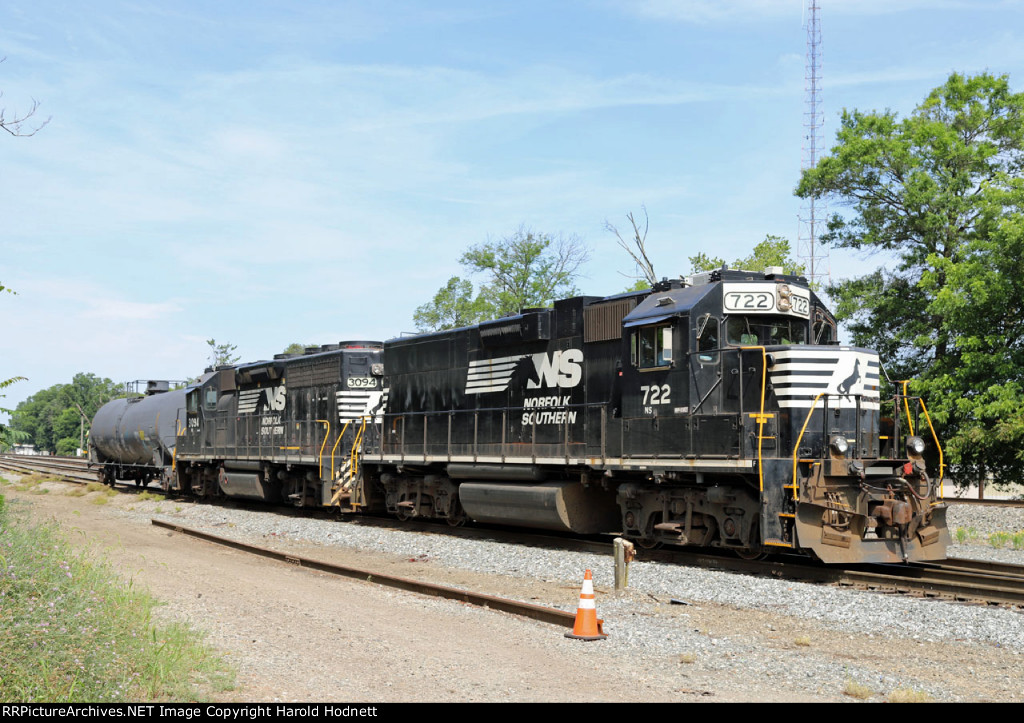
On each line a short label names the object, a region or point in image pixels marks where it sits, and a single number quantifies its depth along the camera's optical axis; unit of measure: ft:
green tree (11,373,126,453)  420.36
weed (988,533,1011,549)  53.06
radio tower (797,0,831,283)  153.38
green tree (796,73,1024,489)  65.82
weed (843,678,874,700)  21.63
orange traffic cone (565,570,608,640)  28.17
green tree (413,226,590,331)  154.10
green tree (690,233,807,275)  127.13
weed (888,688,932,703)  20.88
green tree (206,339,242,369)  253.94
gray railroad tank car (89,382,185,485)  104.73
